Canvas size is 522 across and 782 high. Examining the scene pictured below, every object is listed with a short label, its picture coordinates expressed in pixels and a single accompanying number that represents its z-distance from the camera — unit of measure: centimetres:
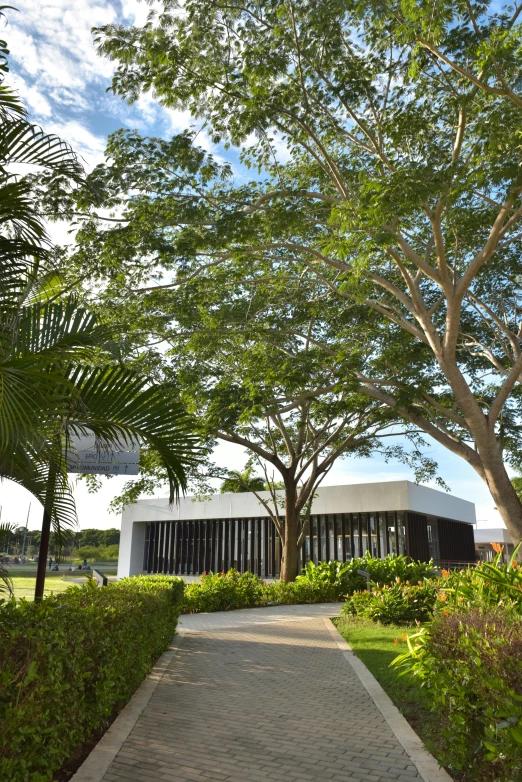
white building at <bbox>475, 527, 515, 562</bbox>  4619
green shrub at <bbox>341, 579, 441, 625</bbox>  1141
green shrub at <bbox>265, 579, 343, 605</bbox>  1722
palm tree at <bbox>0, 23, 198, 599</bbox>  427
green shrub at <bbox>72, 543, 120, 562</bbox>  3231
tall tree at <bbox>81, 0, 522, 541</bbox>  910
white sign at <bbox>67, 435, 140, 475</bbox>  789
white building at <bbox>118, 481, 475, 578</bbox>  2544
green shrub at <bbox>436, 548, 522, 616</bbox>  580
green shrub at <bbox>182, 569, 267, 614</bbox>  1534
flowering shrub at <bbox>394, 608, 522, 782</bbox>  343
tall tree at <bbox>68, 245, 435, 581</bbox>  1303
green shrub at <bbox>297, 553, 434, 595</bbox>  1606
